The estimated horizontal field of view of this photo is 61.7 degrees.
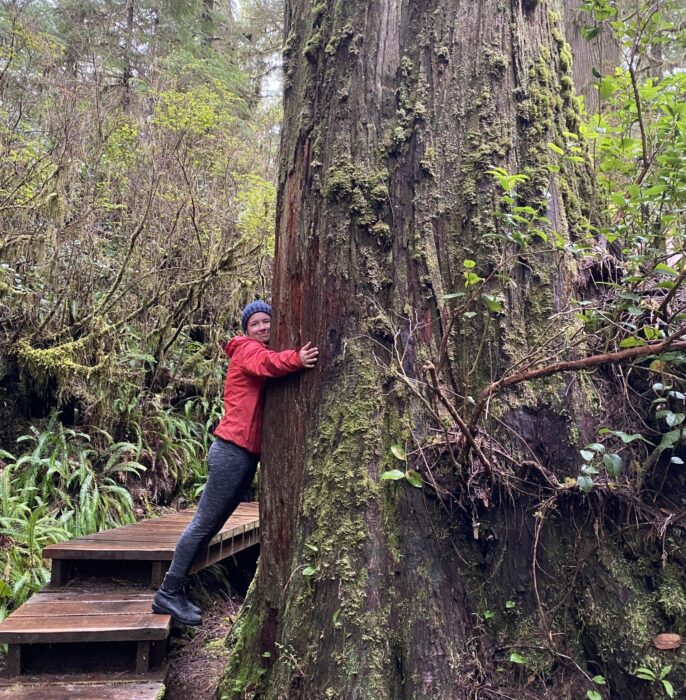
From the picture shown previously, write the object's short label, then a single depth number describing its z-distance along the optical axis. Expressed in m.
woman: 3.26
